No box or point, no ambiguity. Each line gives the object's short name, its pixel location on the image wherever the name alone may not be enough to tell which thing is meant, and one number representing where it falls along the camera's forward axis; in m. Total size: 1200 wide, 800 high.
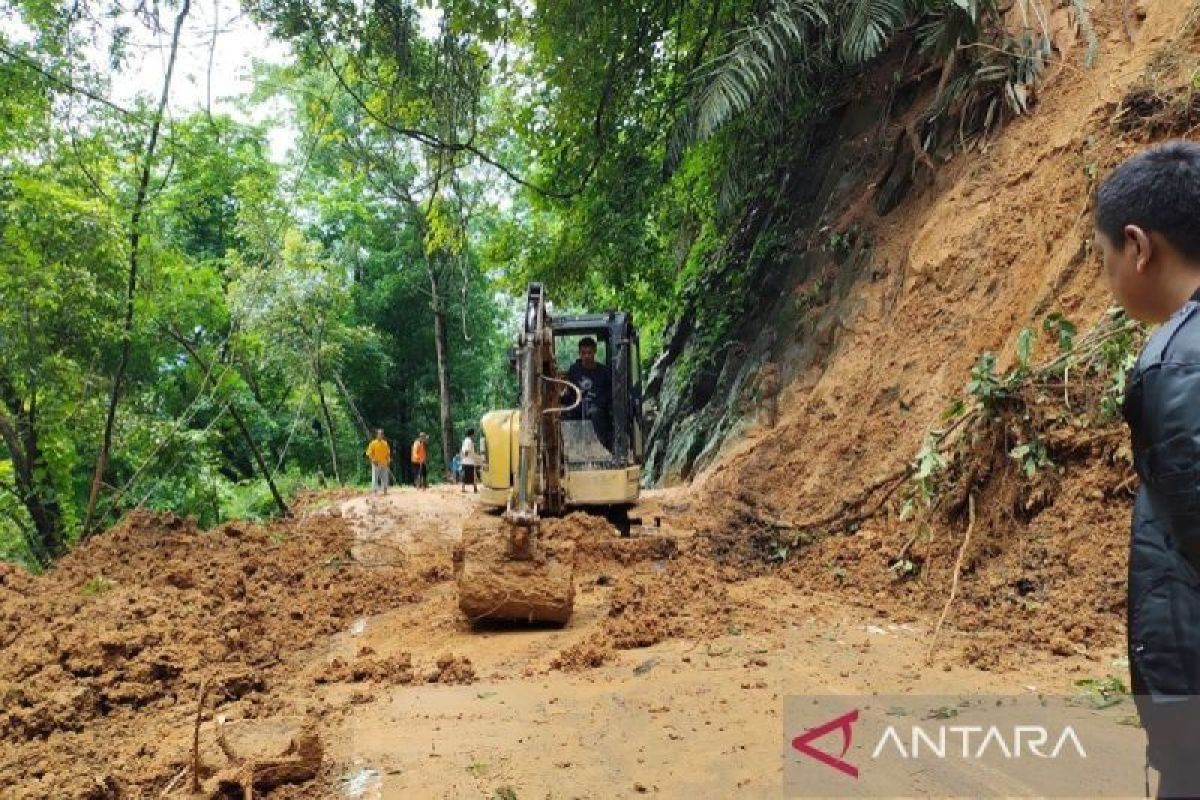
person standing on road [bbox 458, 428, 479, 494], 17.14
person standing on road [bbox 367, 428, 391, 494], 17.41
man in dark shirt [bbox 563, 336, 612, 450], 10.15
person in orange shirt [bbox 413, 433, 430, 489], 19.88
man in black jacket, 1.47
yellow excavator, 6.50
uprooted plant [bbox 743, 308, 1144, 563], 5.94
